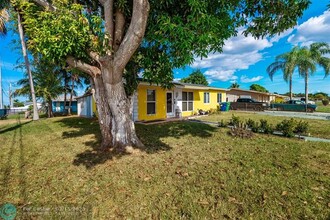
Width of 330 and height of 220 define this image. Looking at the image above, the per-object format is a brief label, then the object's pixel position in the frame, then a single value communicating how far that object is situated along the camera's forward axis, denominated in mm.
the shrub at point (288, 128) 6969
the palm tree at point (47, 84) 17953
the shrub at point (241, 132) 6988
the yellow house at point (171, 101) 11849
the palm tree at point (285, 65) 22531
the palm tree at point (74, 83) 22859
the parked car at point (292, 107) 19281
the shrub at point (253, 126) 7840
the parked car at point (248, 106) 21242
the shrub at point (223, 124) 9172
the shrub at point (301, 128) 6898
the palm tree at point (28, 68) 13641
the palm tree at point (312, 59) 20594
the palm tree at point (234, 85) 51969
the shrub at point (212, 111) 16953
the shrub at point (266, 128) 7503
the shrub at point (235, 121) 8005
